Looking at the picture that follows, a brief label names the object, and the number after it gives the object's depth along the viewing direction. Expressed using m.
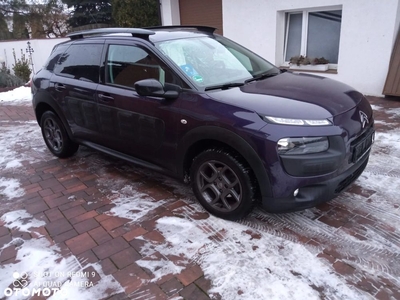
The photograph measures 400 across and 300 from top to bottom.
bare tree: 17.53
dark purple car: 2.59
